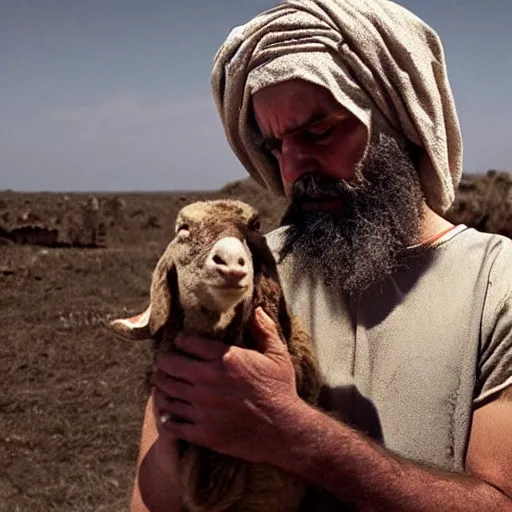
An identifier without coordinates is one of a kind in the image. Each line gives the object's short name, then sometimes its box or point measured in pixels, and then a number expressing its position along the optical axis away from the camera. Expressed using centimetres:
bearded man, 172
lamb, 160
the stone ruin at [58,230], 1205
